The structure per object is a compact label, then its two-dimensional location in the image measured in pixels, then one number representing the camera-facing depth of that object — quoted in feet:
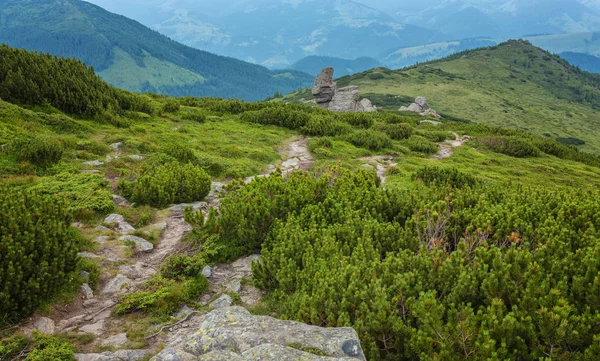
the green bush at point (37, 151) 31.94
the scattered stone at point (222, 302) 18.85
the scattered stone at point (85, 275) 19.40
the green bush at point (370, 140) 63.26
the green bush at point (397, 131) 74.90
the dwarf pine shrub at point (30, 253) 15.80
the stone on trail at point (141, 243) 23.85
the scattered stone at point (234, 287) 20.66
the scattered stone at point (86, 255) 21.56
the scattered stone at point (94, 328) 16.29
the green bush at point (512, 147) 75.25
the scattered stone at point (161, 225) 26.76
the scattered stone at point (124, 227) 25.48
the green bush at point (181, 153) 41.20
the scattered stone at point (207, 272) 21.72
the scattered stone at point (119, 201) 29.43
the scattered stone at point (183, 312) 17.69
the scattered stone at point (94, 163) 35.91
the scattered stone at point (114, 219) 26.30
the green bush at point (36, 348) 13.48
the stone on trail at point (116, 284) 19.45
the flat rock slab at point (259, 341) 11.59
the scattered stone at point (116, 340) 15.51
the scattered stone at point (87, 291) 18.66
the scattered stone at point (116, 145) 41.81
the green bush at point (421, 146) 68.39
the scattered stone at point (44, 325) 15.78
